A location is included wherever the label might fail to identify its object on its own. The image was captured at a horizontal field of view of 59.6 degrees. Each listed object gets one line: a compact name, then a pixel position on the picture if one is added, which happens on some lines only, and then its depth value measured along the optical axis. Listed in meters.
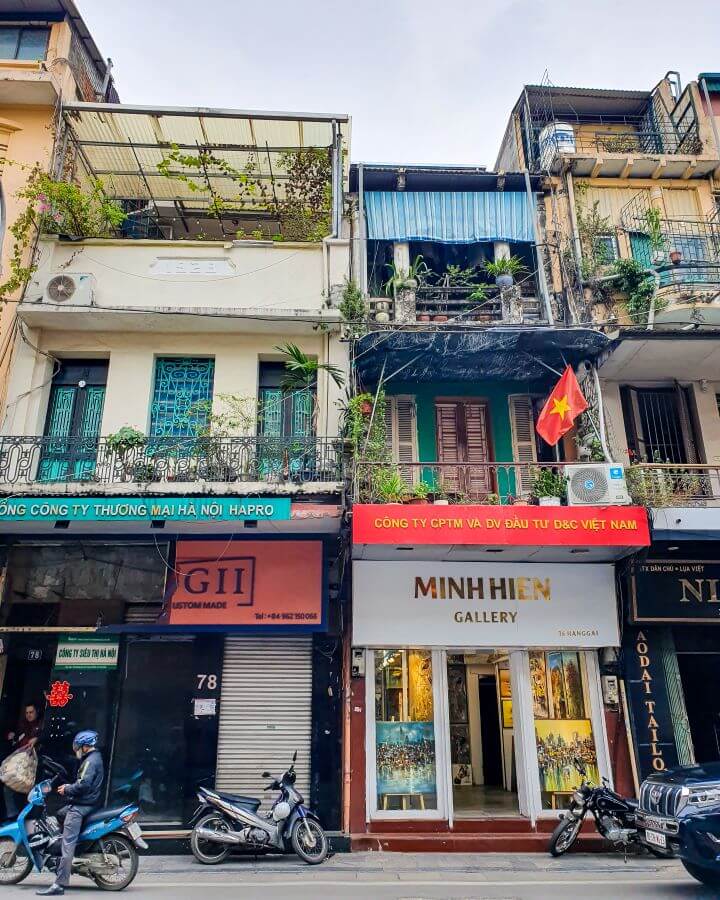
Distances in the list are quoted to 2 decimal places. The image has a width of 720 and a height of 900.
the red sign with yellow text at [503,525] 9.99
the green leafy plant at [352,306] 11.69
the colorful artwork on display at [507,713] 13.90
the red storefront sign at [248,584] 10.71
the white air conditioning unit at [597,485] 10.77
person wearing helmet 6.93
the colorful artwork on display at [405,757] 10.57
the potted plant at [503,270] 12.77
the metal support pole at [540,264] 12.62
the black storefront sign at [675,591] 11.27
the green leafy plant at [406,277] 12.68
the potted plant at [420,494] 10.79
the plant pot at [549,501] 11.07
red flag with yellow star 11.06
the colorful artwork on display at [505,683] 14.04
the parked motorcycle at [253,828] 8.49
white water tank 13.57
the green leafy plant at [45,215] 11.77
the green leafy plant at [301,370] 11.53
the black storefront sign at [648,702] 10.70
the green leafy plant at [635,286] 12.13
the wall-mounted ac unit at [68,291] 11.62
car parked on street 6.73
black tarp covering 11.43
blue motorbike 7.25
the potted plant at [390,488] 10.63
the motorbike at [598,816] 8.91
